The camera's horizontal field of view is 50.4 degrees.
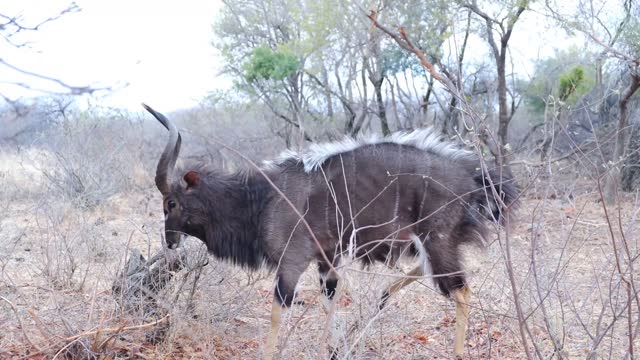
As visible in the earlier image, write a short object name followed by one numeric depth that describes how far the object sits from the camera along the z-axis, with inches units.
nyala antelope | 174.7
